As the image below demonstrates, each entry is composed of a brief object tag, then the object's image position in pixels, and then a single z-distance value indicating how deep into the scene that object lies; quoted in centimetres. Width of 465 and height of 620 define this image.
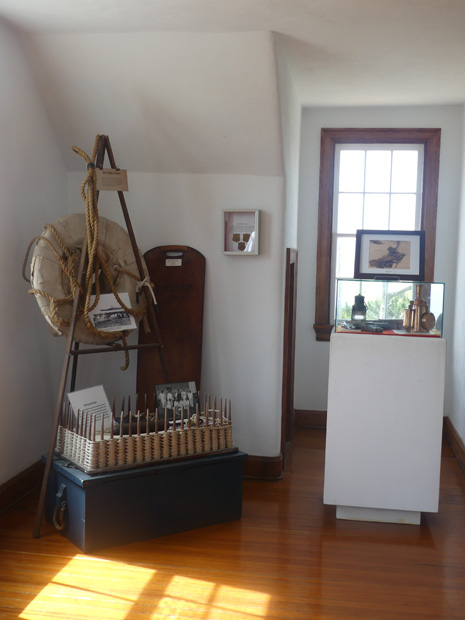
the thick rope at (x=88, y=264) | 346
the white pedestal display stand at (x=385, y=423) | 353
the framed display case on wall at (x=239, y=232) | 420
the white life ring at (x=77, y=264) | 347
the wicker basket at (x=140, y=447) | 326
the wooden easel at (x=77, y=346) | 335
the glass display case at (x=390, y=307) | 358
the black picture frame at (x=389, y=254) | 395
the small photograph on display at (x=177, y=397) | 370
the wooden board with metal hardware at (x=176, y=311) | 427
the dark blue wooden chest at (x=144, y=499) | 319
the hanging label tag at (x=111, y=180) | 354
